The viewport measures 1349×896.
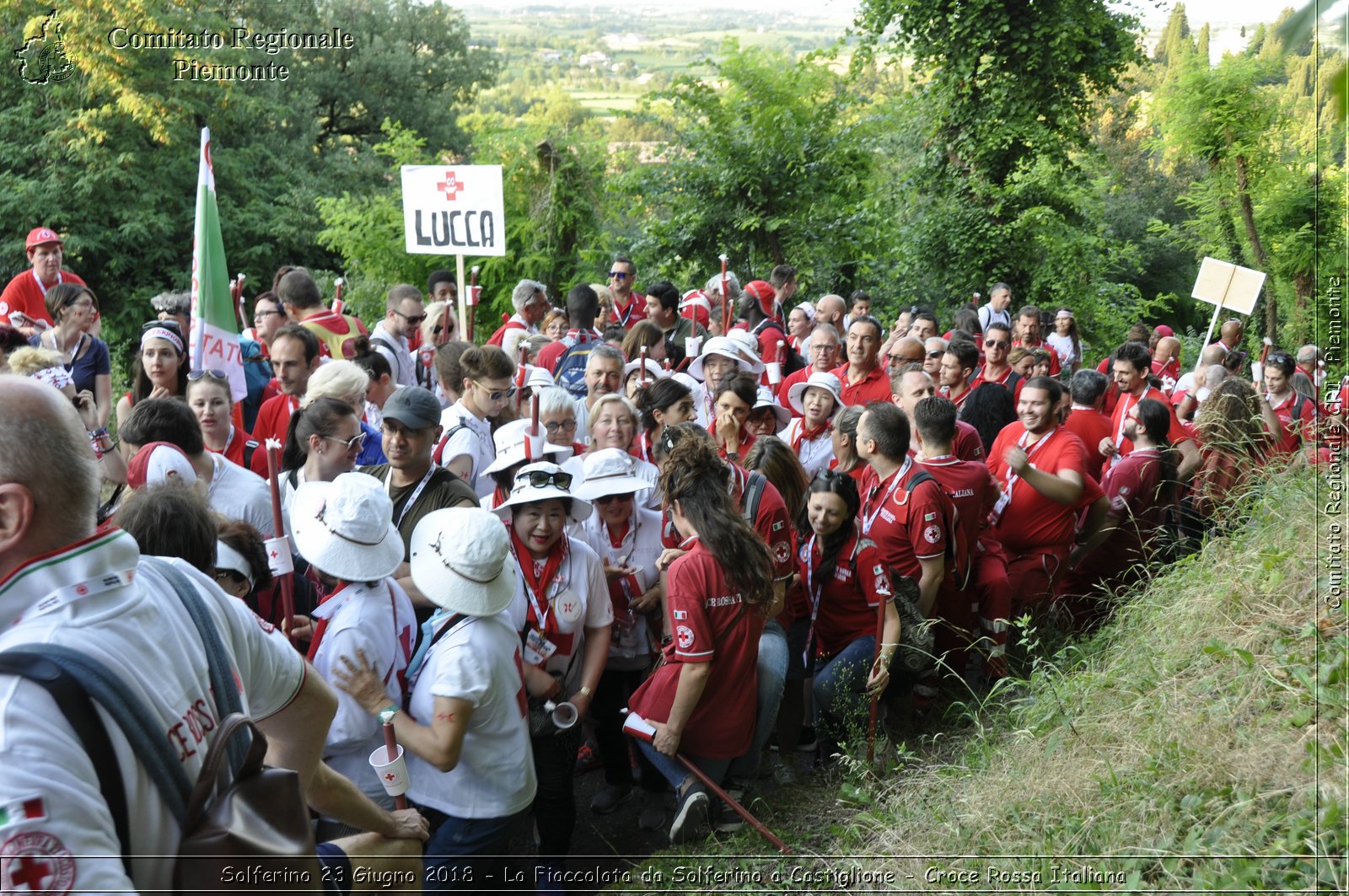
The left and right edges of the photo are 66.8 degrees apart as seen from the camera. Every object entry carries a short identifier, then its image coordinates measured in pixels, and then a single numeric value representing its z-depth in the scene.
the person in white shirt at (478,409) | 5.61
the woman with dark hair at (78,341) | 7.08
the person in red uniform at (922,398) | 6.13
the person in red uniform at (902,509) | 5.02
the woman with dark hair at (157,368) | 6.21
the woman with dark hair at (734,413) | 5.80
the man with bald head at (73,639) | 1.54
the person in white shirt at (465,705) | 3.36
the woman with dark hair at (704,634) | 4.18
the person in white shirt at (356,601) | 3.43
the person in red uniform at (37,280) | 8.37
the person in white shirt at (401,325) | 7.80
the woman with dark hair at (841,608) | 4.93
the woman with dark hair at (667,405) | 5.86
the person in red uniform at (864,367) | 7.47
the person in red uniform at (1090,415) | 7.07
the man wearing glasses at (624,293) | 10.60
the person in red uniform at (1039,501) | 5.73
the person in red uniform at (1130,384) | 7.34
